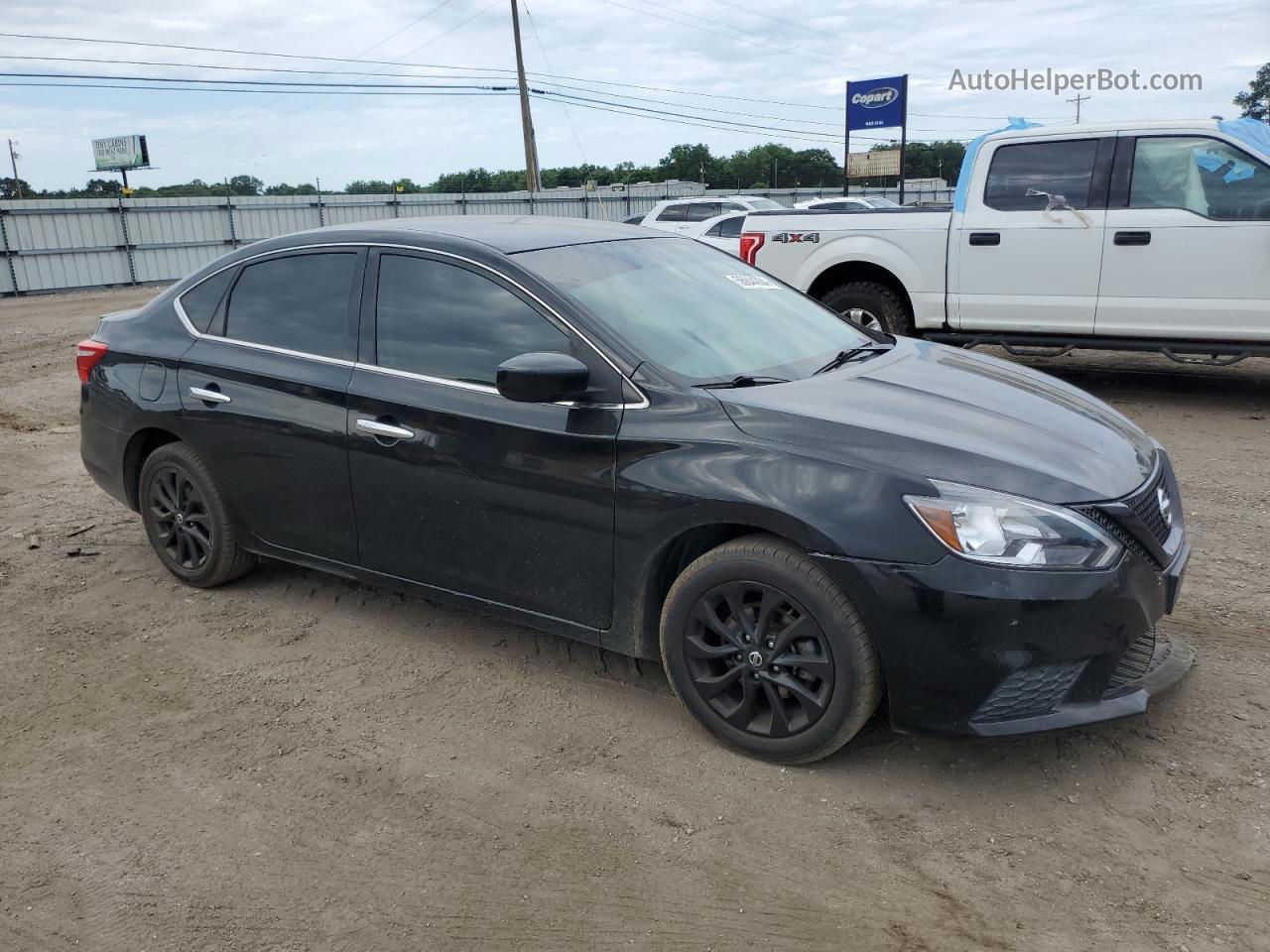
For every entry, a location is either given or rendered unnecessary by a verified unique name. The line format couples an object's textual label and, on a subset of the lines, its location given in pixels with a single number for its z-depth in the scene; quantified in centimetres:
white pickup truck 751
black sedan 294
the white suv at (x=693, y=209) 2333
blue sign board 2781
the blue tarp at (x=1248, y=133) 748
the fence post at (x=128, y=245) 2591
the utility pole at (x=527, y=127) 3781
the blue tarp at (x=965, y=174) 858
